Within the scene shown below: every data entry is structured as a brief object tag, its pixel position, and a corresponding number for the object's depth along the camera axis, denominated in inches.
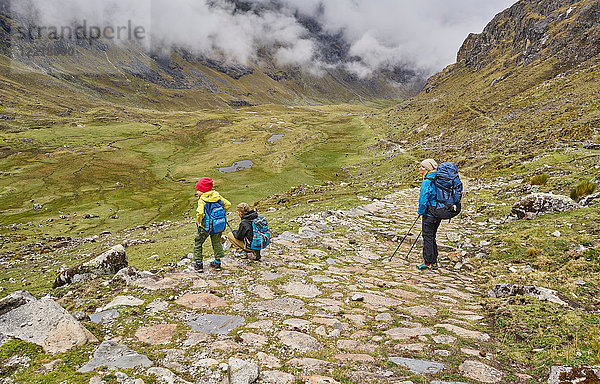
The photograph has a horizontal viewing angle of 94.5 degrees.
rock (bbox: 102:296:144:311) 271.2
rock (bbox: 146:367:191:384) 171.0
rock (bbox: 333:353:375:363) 199.6
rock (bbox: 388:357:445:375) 184.6
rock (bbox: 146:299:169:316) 268.4
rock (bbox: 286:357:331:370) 191.9
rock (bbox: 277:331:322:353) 216.8
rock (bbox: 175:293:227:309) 288.7
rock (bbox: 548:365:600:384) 149.0
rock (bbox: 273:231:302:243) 563.3
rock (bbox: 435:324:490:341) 225.5
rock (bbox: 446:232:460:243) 545.2
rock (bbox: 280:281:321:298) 335.0
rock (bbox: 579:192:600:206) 491.2
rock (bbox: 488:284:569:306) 254.5
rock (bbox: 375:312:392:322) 268.7
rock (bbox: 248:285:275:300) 322.7
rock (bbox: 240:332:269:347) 220.4
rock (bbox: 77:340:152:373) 180.2
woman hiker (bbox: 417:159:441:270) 419.5
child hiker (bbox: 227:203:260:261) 450.0
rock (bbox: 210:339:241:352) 210.1
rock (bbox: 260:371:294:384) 173.6
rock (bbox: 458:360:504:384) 173.9
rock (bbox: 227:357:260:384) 168.9
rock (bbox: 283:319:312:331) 248.5
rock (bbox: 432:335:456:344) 219.4
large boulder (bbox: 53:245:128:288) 402.1
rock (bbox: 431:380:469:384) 171.8
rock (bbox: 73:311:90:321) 240.4
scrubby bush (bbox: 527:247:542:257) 374.3
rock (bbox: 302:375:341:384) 173.6
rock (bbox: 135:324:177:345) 220.2
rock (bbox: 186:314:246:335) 242.4
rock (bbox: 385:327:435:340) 233.4
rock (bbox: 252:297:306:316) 283.4
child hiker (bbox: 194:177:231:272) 398.0
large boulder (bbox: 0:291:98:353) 193.5
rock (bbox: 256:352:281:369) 191.3
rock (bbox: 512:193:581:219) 508.7
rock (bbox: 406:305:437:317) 276.7
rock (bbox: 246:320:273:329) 249.2
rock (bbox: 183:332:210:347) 218.0
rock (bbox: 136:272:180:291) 323.6
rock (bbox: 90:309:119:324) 245.4
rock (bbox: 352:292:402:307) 304.2
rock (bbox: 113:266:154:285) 337.4
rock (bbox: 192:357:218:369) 188.7
